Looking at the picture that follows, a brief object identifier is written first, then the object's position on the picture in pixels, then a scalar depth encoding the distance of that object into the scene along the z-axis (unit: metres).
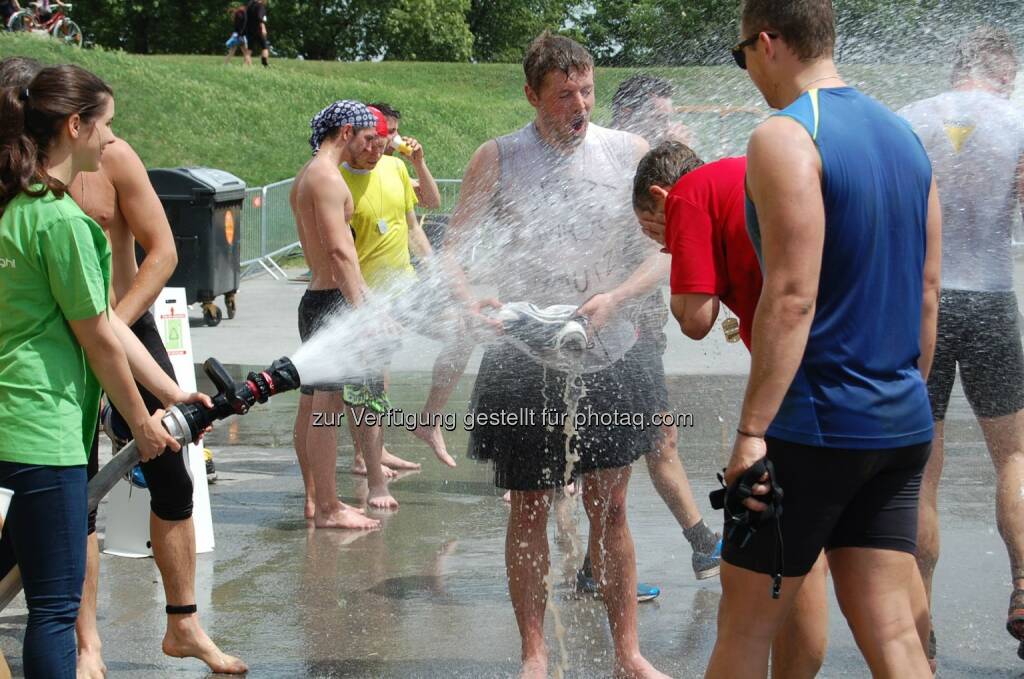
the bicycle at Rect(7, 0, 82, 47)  29.20
